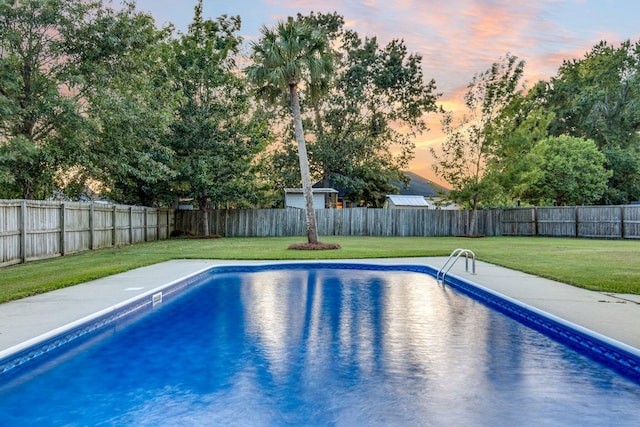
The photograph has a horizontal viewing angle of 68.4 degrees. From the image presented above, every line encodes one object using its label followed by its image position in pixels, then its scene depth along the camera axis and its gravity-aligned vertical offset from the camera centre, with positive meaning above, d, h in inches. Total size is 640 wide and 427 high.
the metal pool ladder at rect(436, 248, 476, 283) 350.6 -48.2
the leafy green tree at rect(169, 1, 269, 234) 825.5 +153.1
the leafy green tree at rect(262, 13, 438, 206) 1167.6 +257.8
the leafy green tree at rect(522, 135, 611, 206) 1140.5 +93.2
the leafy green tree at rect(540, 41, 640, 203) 1248.8 +308.7
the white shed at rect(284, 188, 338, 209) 1151.6 +32.3
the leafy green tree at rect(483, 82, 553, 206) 919.0 +121.6
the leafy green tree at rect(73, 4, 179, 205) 544.4 +147.2
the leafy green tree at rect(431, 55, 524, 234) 939.3 +154.4
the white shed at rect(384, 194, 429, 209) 1309.1 +21.6
